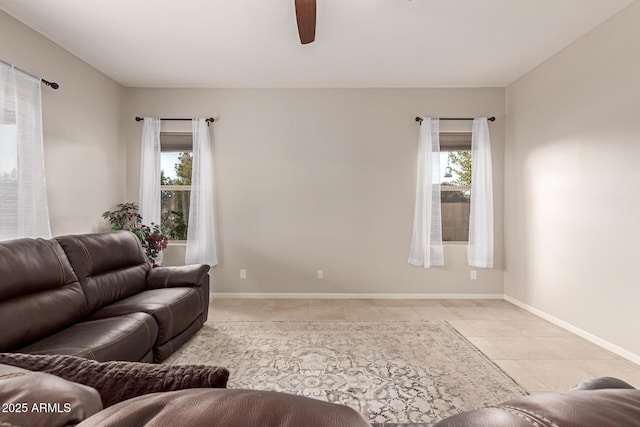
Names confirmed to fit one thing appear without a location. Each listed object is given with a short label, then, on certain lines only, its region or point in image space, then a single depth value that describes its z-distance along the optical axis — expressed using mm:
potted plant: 3935
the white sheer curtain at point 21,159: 2646
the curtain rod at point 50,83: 3027
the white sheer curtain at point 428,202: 4309
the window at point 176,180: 4512
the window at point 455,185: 4508
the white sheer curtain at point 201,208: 4281
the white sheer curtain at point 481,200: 4281
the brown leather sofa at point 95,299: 1838
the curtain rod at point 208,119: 4383
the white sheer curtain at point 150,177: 4312
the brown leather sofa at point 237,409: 353
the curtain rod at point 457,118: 4387
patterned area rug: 2020
